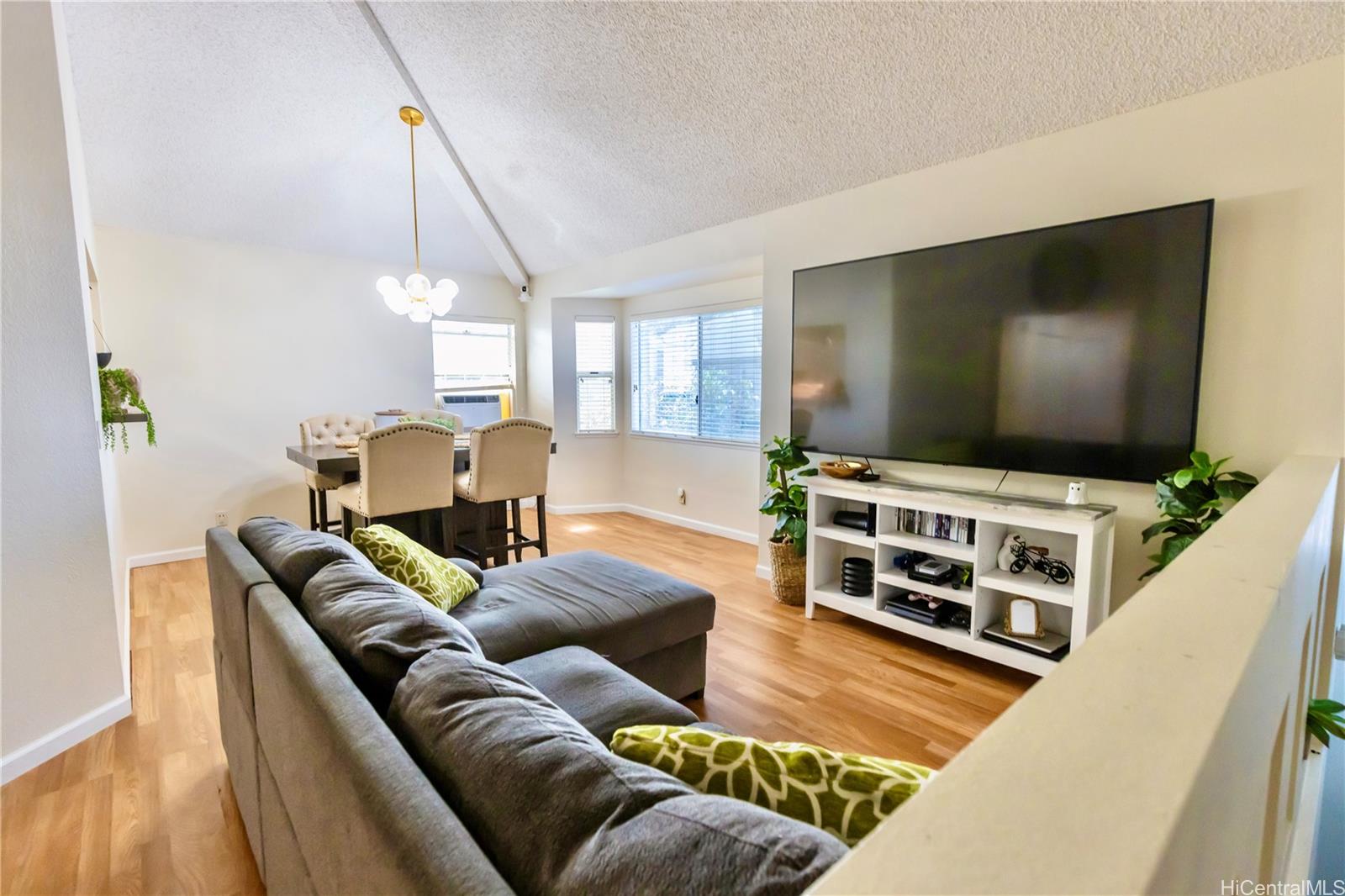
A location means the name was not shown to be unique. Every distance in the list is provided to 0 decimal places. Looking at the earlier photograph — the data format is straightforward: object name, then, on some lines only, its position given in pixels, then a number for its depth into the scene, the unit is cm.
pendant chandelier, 367
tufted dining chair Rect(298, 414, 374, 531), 400
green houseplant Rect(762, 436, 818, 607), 346
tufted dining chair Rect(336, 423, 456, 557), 308
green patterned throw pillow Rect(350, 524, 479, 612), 195
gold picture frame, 260
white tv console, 239
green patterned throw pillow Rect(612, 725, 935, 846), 75
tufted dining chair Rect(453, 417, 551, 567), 347
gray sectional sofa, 59
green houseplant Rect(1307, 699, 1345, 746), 166
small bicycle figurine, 262
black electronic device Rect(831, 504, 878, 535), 312
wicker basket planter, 349
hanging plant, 255
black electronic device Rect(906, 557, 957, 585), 286
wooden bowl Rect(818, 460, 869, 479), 322
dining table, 335
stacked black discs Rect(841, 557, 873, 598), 318
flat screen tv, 227
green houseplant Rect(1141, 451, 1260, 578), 212
